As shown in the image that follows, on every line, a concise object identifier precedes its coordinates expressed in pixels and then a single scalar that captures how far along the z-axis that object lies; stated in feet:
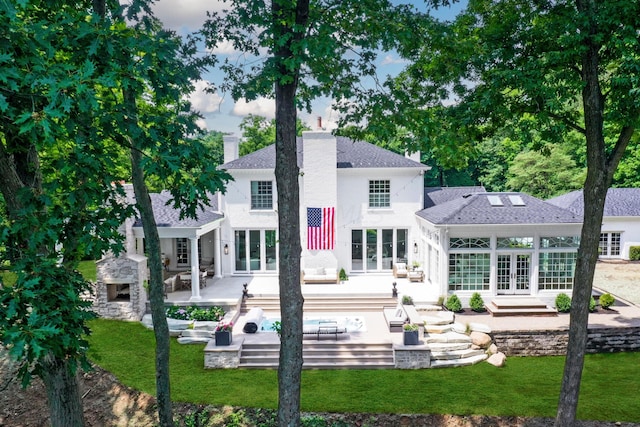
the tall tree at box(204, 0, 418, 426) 25.22
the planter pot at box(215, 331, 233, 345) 48.62
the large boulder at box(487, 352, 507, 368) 47.52
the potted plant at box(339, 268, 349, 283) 74.33
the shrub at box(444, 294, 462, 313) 59.47
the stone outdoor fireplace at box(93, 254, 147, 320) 59.77
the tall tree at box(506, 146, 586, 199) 118.52
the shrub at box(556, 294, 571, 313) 59.26
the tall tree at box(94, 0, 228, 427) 18.85
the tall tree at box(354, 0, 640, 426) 27.94
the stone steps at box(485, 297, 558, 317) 58.23
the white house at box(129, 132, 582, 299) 63.31
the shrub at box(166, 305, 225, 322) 58.18
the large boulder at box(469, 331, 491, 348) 49.90
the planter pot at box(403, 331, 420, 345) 48.06
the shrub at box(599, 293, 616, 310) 59.31
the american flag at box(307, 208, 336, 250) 71.05
